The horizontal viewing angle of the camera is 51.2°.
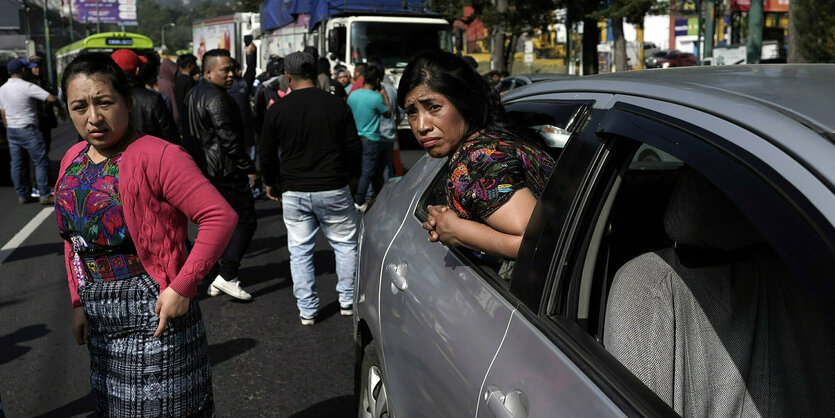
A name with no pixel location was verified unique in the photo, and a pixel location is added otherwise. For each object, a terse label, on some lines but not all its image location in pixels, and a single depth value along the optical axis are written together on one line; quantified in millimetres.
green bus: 37906
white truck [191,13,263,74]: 28561
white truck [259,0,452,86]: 18234
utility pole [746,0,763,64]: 16266
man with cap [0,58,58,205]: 11008
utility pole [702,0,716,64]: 21328
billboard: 70750
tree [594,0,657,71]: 23328
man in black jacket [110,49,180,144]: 6008
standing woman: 2629
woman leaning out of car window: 2354
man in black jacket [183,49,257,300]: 6297
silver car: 1582
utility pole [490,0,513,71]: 30188
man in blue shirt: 9508
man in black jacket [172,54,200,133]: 9891
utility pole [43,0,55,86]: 58741
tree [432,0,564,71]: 28000
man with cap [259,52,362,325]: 5703
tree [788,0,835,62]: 24359
